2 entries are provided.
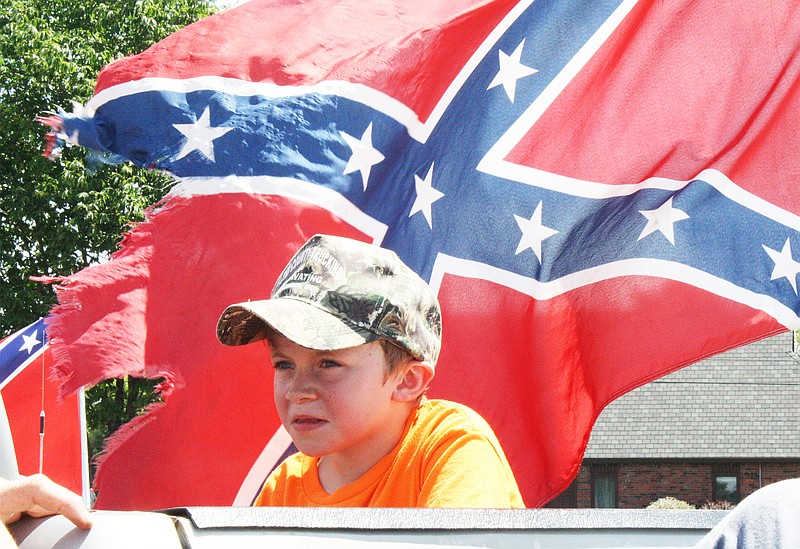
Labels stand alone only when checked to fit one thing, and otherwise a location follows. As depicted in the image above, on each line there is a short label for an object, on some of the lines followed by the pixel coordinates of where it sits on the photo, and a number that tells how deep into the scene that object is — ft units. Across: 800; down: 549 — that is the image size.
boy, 14.60
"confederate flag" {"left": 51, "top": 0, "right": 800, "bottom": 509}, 24.50
